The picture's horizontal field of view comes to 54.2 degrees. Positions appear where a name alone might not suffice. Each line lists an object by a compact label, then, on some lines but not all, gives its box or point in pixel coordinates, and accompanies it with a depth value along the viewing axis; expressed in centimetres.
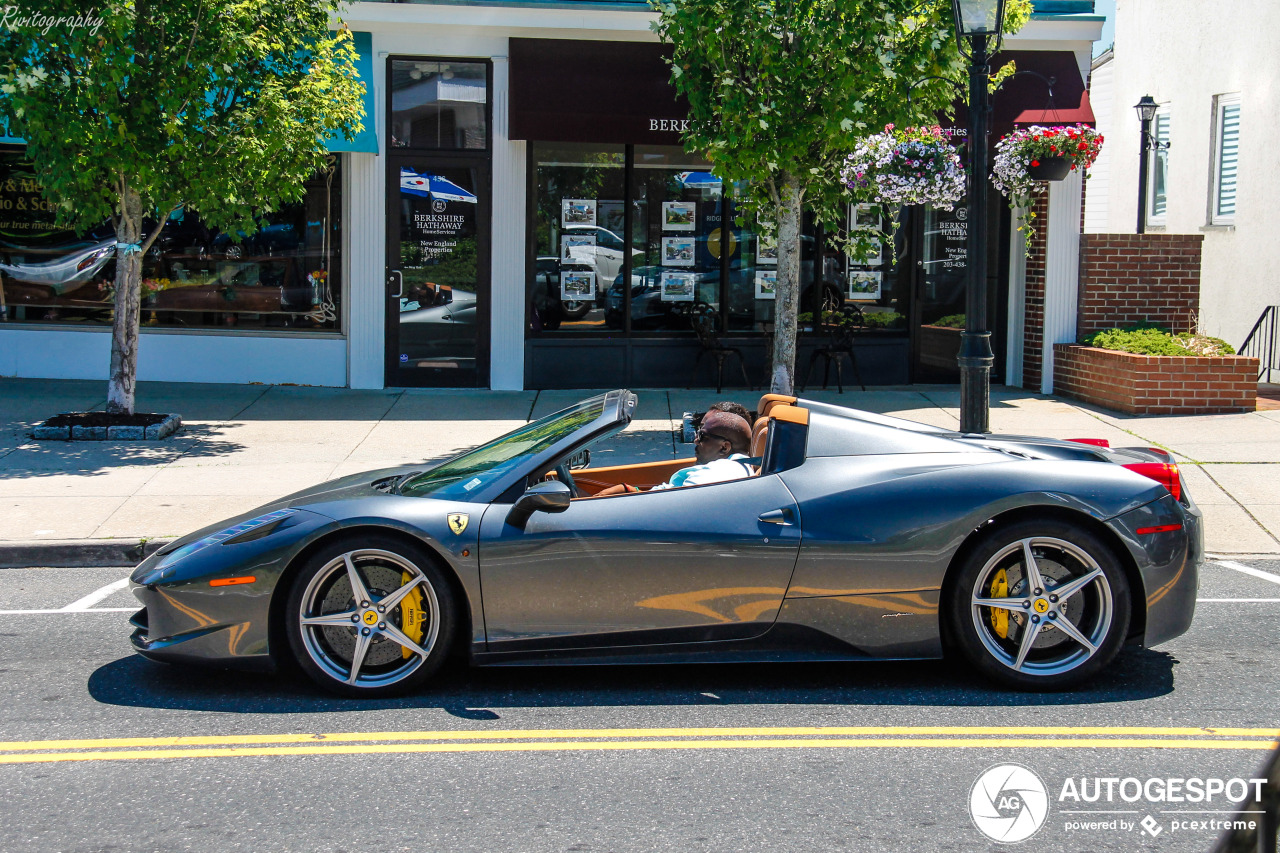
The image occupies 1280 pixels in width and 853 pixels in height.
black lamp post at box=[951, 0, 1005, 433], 873
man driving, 550
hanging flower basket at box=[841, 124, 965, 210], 1070
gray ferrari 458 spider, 482
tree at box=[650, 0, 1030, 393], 956
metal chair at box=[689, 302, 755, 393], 1385
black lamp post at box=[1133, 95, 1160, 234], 1952
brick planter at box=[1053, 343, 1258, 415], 1234
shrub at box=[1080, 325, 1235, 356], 1270
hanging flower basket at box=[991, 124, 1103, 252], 1195
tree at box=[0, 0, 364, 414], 998
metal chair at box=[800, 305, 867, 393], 1398
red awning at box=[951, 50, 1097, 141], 1312
